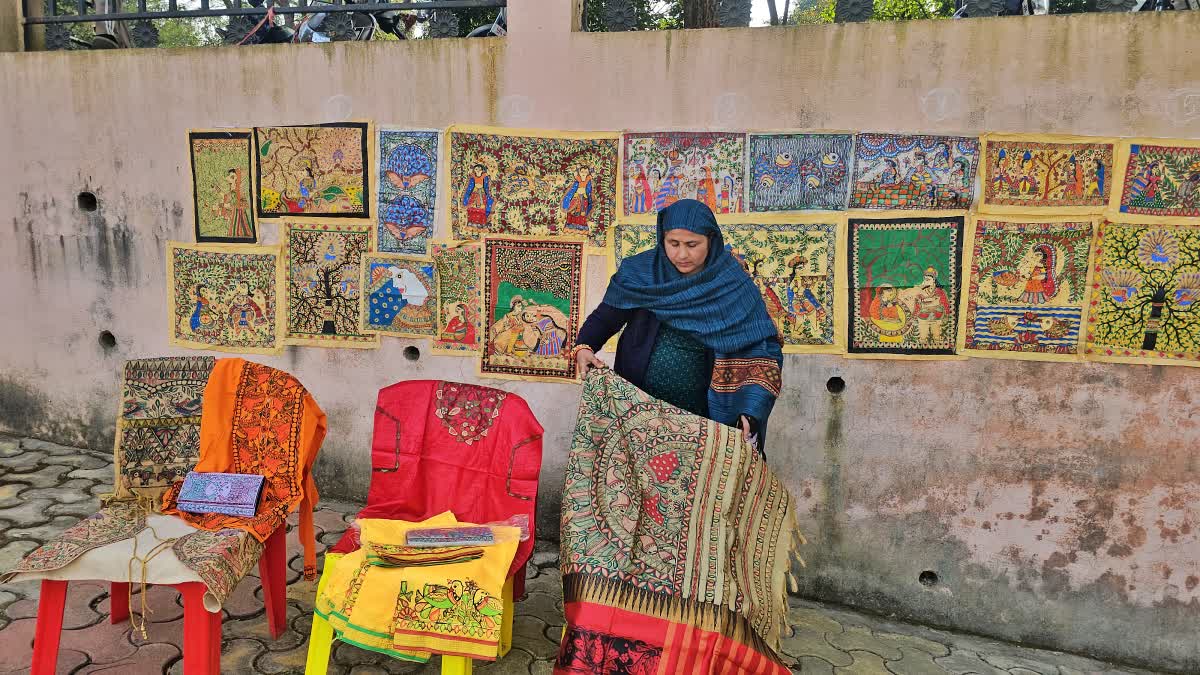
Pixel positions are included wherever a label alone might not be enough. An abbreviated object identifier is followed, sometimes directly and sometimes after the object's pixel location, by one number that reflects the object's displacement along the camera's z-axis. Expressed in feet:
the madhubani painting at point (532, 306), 11.87
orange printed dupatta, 9.45
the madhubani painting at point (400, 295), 12.39
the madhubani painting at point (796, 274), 10.92
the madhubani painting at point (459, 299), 12.16
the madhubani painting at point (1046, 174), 10.07
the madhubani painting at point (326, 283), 12.62
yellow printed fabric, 7.57
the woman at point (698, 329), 8.70
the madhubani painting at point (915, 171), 10.39
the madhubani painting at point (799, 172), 10.70
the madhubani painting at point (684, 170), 11.02
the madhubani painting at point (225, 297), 13.10
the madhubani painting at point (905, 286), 10.59
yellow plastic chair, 7.89
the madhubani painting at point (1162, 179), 9.84
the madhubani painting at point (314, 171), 12.39
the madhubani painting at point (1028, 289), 10.31
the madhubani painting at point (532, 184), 11.55
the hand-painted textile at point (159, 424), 9.34
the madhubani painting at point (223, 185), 12.92
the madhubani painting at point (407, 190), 12.12
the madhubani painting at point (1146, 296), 10.02
